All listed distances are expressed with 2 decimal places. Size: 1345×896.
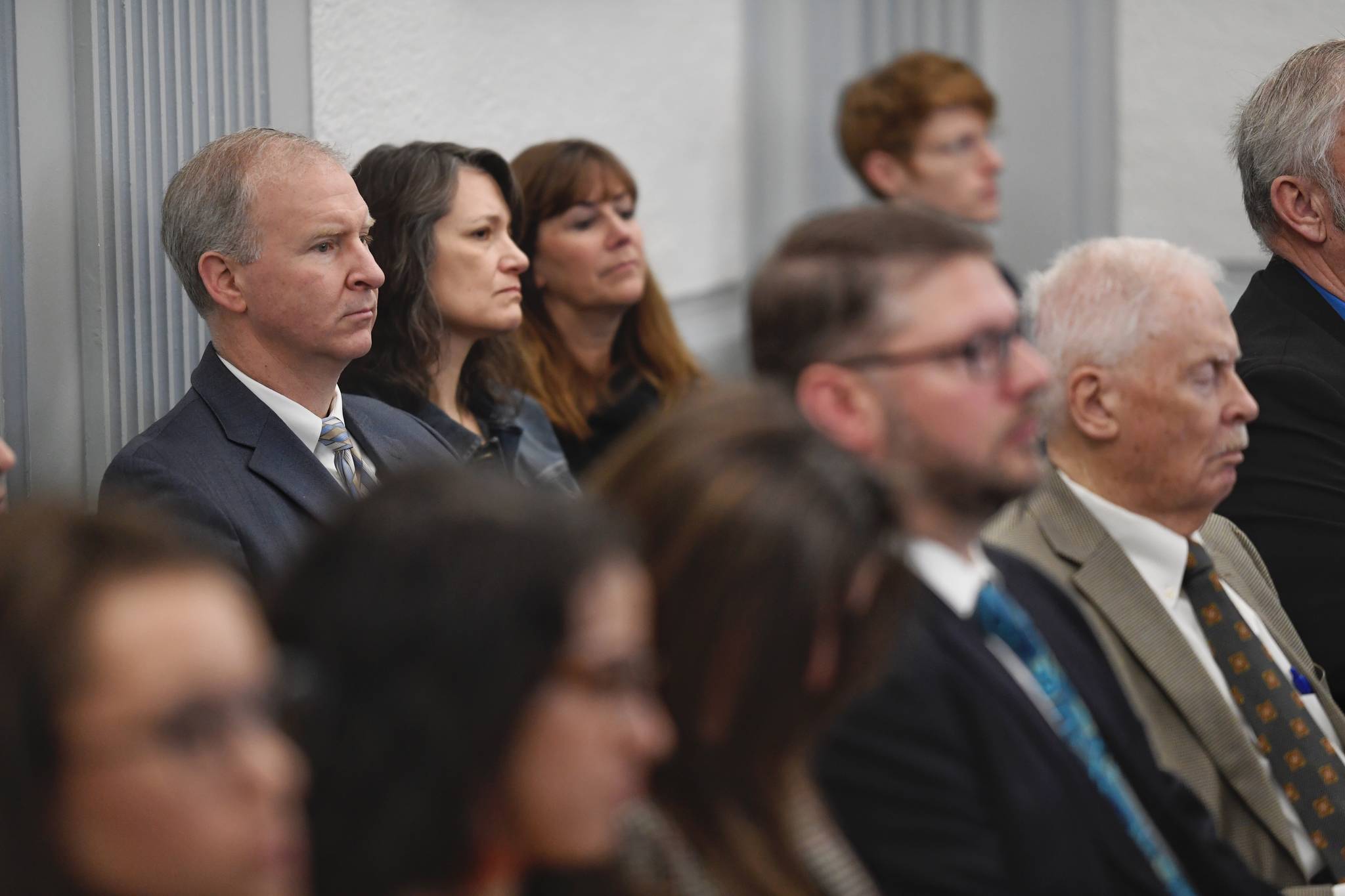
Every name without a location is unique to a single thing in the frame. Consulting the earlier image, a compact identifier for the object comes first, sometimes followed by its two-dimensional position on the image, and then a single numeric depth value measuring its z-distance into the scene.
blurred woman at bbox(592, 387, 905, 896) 2.51
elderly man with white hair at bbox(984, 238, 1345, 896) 4.34
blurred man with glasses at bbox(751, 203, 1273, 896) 2.97
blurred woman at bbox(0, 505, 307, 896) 1.81
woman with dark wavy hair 6.54
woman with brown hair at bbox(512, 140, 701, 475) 7.80
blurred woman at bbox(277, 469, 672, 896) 2.00
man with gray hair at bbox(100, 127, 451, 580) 5.20
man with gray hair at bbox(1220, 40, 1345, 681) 5.46
